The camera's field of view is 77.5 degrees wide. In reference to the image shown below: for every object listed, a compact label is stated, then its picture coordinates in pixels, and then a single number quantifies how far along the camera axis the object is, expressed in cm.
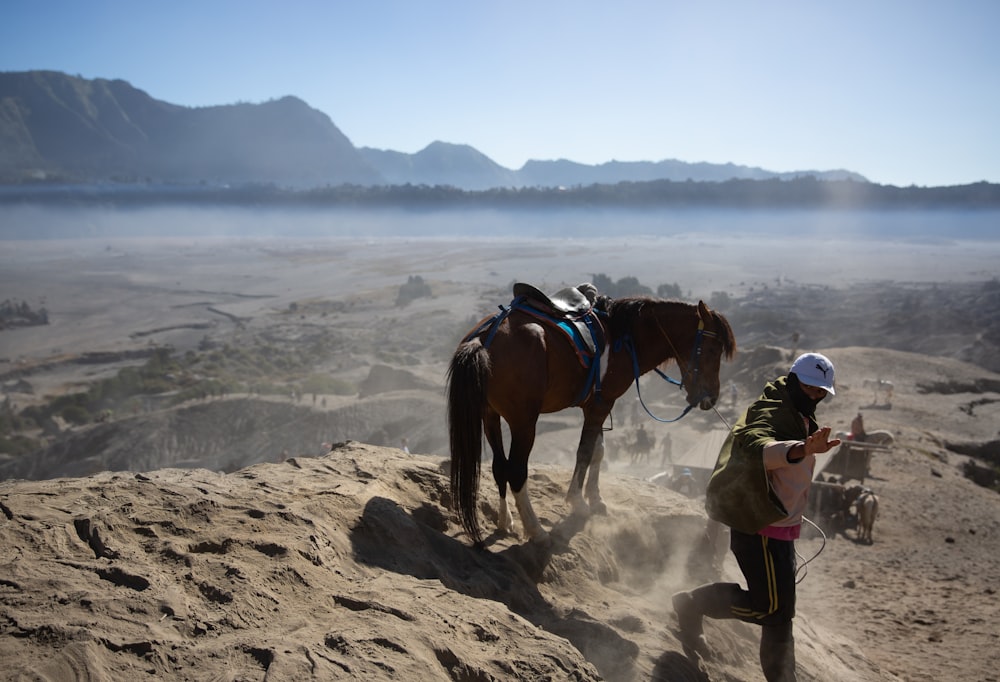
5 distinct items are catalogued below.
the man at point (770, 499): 334
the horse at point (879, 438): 1480
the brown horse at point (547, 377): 432
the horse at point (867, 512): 1004
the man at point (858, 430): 1421
